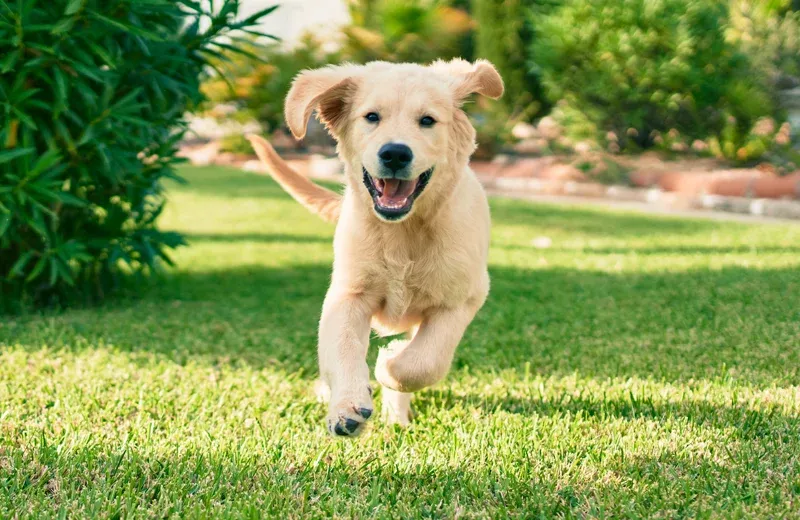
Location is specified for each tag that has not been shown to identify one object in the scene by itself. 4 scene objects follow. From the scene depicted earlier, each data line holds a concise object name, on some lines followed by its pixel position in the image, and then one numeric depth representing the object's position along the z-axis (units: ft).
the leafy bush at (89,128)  15.71
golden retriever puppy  10.23
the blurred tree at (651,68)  45.09
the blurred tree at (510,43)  59.26
